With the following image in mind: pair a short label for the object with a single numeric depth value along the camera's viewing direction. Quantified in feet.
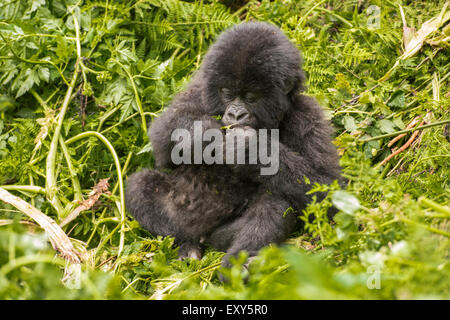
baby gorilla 9.93
